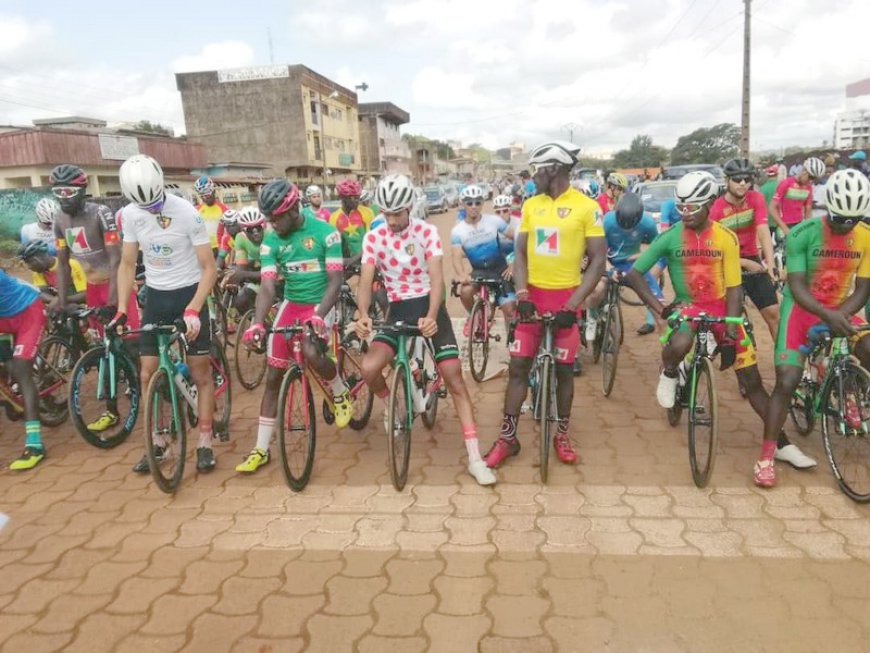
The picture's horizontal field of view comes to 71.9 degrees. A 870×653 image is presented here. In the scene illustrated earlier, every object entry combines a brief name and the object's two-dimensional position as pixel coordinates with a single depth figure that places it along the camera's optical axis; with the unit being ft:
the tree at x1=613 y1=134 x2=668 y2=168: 344.51
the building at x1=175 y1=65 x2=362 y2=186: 146.92
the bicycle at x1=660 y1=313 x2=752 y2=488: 12.73
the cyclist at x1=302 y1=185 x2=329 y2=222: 34.50
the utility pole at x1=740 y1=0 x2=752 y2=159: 77.51
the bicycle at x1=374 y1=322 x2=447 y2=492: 13.11
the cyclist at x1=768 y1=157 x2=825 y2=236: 27.84
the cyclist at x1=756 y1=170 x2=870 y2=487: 12.12
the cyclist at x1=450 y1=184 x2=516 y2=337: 21.18
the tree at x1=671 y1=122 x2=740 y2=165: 311.68
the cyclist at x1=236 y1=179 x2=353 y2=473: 13.93
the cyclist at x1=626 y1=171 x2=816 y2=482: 13.42
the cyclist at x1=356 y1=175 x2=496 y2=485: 13.48
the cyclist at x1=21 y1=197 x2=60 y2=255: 22.31
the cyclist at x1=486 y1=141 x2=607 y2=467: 13.57
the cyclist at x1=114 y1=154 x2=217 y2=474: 14.03
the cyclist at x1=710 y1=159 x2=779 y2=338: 17.72
